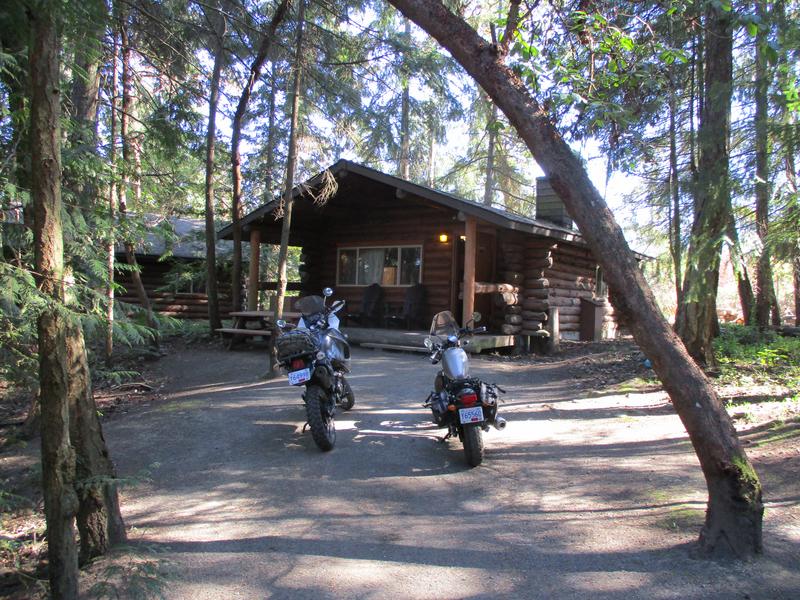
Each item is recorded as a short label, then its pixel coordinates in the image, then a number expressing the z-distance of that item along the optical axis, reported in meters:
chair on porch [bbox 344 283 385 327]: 15.15
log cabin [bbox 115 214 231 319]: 20.12
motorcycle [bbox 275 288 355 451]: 5.32
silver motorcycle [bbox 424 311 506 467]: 4.80
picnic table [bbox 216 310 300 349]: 12.26
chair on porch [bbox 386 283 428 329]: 14.30
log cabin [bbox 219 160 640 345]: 12.73
